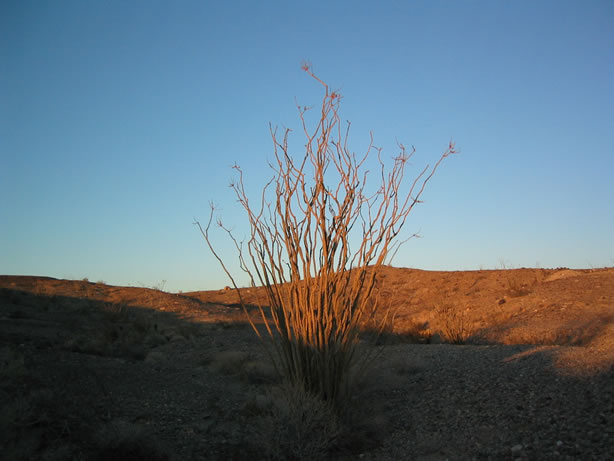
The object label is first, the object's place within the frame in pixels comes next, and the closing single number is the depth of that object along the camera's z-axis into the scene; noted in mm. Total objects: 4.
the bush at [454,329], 13133
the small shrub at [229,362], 10070
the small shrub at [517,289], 18484
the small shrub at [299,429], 5375
